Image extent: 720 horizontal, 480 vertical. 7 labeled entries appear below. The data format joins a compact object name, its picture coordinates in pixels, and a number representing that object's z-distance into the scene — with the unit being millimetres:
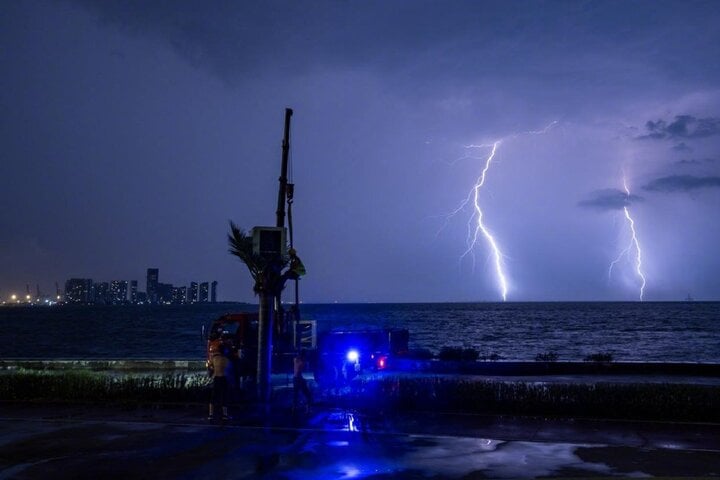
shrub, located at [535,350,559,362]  35062
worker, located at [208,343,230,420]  13875
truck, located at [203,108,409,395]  15508
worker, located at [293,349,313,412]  14734
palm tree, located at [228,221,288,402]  15469
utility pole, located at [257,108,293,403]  15461
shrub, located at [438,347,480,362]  32375
